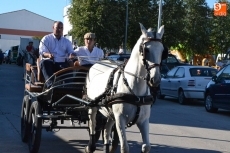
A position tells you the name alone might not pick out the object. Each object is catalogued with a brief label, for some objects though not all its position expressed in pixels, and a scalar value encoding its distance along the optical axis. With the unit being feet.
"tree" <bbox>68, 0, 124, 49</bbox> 146.30
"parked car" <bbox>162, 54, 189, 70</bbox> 100.59
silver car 65.05
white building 332.39
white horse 21.33
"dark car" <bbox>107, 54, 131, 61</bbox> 78.30
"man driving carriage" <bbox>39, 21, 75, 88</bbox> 31.14
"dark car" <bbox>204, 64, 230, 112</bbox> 52.85
